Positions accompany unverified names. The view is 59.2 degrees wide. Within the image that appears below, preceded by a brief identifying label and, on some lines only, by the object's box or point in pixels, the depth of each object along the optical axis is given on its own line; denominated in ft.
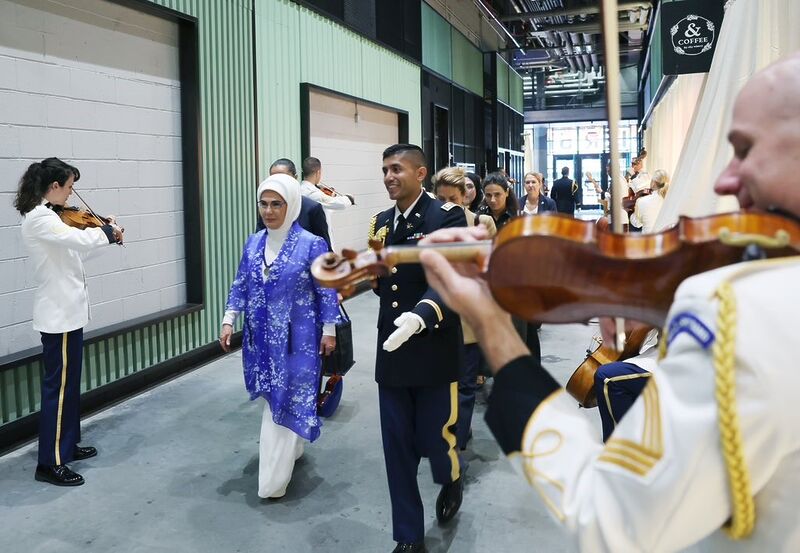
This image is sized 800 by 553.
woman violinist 11.42
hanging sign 18.94
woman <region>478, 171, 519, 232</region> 16.66
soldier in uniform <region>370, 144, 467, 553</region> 9.02
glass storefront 86.63
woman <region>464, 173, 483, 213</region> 17.39
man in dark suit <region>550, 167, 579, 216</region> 42.16
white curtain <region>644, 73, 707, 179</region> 23.38
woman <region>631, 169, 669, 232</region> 23.63
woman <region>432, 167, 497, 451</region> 12.91
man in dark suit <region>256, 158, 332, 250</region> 15.57
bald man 2.27
